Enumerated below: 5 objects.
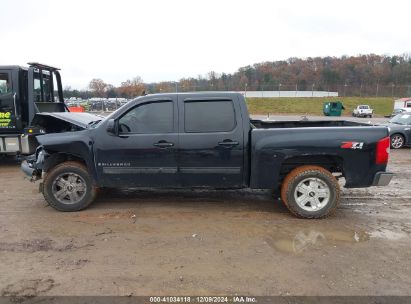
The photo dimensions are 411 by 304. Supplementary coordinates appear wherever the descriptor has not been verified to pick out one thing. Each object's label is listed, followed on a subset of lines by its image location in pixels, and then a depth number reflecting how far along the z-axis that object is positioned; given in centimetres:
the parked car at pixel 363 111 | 5012
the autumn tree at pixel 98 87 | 6557
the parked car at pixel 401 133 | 1375
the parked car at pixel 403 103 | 4995
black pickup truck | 546
